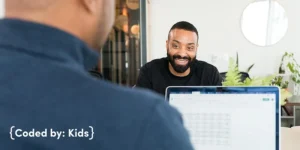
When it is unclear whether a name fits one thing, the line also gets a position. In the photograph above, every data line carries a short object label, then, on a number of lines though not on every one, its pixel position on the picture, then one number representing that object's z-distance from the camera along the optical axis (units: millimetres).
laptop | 1049
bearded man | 1907
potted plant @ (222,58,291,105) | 1228
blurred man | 415
